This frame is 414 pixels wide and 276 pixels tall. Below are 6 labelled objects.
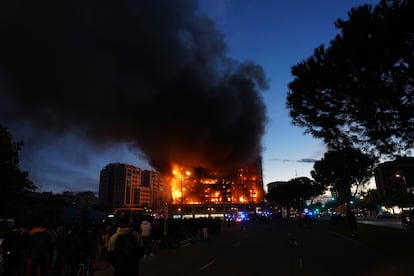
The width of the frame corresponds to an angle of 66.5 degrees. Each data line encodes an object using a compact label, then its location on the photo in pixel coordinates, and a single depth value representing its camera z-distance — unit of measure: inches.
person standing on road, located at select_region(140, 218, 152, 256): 491.2
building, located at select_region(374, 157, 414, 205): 4458.4
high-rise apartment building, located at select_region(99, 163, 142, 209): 6181.1
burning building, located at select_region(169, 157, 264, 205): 4106.8
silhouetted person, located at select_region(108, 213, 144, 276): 175.0
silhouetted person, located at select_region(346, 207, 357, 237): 887.1
